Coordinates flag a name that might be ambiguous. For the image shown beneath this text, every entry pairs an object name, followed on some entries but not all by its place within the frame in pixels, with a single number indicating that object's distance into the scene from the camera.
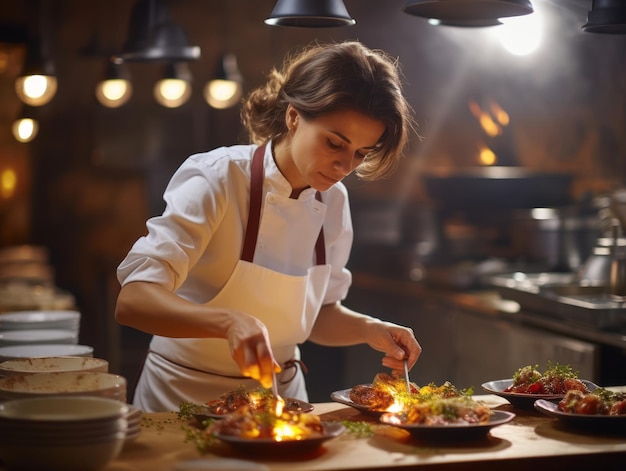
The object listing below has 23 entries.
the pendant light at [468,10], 2.76
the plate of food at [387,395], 2.47
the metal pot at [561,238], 5.40
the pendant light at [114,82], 7.64
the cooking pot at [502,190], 6.19
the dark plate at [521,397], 2.56
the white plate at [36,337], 3.02
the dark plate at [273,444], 2.00
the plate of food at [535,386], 2.58
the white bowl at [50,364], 2.30
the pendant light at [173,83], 7.64
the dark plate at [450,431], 2.14
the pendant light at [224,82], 7.39
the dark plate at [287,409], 2.29
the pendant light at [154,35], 4.30
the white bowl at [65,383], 2.11
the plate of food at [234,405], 2.28
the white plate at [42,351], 2.74
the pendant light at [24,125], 7.18
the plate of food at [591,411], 2.29
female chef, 2.47
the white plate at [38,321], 3.41
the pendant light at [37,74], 6.36
